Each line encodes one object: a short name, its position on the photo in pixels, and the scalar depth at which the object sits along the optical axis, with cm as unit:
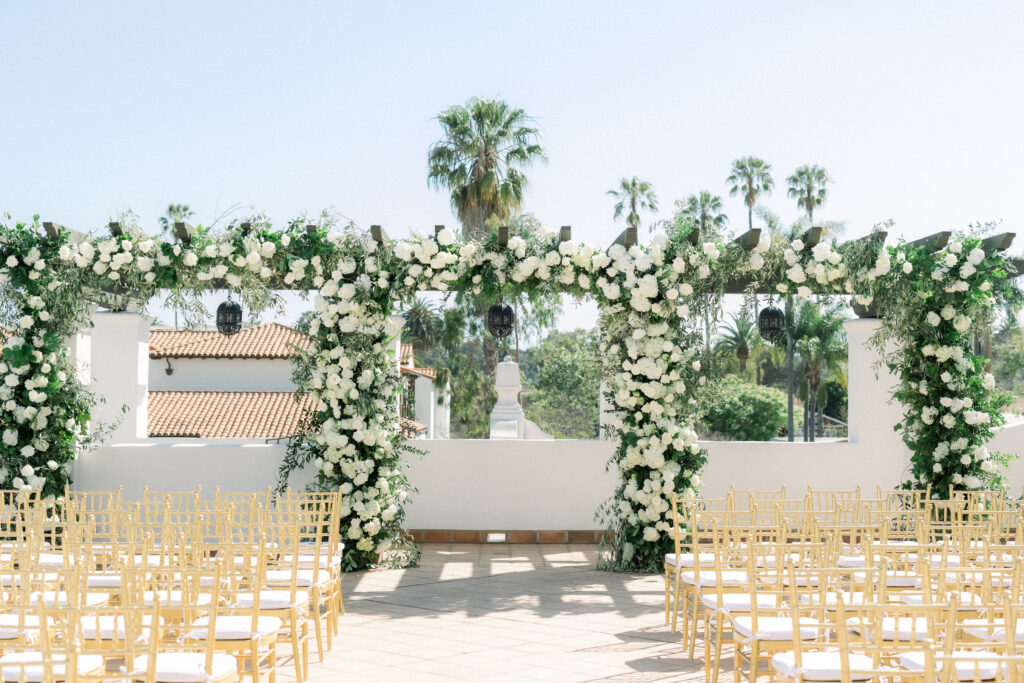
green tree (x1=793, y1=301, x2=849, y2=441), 3388
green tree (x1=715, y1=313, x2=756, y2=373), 3600
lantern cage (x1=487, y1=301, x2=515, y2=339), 902
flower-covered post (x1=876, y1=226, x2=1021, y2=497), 853
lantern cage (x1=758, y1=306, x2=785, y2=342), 920
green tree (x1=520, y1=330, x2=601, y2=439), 3834
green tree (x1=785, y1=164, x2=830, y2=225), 3222
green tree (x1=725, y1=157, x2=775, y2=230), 3198
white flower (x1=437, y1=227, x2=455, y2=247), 847
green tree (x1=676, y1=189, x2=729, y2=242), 3162
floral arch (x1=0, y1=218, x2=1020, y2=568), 848
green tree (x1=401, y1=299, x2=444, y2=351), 2917
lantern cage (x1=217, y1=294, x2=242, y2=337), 897
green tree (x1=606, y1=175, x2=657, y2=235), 3088
